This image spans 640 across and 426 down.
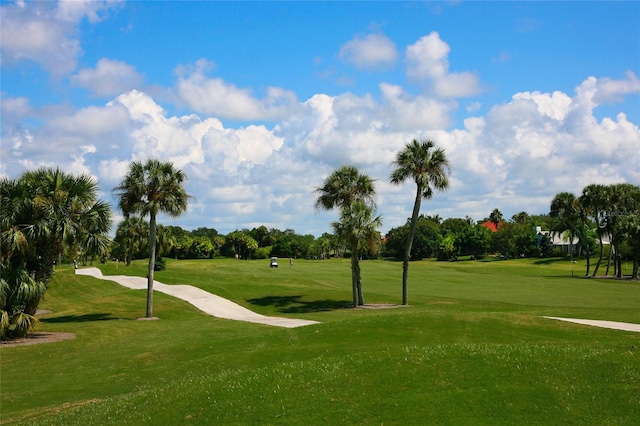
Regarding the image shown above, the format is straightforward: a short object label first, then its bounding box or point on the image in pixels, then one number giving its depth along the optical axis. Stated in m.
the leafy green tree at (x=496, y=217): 186.38
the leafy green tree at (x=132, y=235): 79.44
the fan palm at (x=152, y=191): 38.09
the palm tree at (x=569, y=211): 80.75
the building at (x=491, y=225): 187.85
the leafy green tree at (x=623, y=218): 73.88
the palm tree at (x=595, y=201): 77.69
